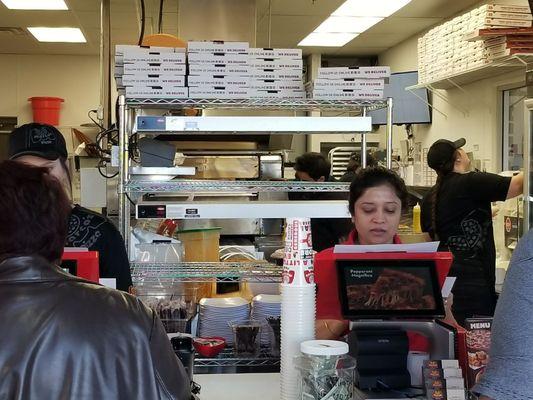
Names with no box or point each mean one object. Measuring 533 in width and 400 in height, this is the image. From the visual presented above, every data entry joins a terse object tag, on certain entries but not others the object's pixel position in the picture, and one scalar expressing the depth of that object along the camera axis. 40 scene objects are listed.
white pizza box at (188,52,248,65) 3.25
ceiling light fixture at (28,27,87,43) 7.09
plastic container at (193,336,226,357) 2.27
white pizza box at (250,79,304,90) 3.32
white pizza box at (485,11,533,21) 4.34
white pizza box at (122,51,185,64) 3.23
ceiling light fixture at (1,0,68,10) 5.87
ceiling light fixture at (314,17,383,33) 6.52
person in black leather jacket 1.26
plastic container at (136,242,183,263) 3.27
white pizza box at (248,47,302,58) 3.34
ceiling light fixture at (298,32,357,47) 7.33
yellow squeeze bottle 5.44
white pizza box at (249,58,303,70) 3.31
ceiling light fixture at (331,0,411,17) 5.79
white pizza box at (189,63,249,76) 3.25
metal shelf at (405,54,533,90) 4.28
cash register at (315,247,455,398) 1.79
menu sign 1.76
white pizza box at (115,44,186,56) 3.26
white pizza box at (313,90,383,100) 3.34
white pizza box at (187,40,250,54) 3.27
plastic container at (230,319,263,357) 2.31
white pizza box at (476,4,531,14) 4.36
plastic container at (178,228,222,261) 3.56
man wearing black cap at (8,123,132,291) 2.48
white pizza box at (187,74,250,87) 3.25
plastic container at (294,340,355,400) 1.58
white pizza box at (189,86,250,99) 3.27
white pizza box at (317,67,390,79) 3.32
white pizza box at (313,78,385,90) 3.33
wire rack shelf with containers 3.11
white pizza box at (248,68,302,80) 3.32
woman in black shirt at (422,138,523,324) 3.91
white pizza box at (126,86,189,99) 3.24
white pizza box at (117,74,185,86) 3.22
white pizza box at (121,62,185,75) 3.22
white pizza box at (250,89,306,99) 3.32
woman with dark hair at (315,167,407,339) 2.63
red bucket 8.59
